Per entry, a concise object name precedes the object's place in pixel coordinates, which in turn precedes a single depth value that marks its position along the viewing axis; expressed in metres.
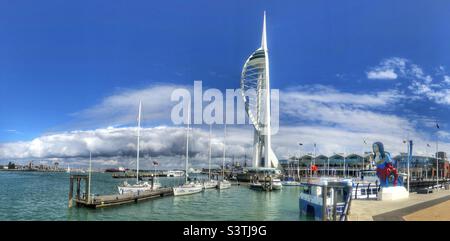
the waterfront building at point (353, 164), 102.04
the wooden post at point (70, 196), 33.84
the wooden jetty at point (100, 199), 33.31
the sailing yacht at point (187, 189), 48.94
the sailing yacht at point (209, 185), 64.89
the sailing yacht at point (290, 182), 79.06
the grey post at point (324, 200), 17.34
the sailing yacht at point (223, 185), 66.69
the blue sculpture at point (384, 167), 28.31
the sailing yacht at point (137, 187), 46.62
